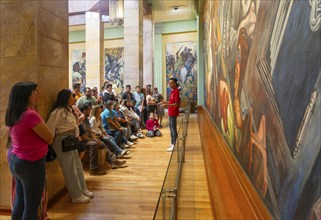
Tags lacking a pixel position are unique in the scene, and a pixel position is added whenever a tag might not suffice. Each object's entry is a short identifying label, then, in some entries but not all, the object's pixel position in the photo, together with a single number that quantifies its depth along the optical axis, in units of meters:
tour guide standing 7.16
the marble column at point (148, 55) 16.31
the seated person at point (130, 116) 9.39
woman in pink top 2.74
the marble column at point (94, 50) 15.88
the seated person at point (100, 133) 6.45
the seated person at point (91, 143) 5.73
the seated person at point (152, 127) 10.08
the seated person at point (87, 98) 7.27
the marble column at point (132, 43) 12.81
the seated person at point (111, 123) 7.51
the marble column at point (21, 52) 3.87
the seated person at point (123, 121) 8.49
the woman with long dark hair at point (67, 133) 4.07
